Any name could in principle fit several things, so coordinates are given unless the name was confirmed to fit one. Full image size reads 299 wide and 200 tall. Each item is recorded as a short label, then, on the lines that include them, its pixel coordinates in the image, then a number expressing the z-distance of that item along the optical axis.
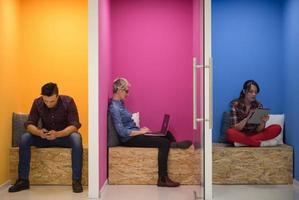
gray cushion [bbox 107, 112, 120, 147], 5.07
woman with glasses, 4.91
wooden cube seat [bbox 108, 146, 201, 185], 4.97
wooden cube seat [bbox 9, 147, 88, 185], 4.88
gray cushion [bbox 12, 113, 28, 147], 5.14
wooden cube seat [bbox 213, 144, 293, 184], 4.91
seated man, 4.73
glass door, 4.07
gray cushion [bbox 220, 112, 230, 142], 5.47
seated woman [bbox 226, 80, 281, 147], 5.02
